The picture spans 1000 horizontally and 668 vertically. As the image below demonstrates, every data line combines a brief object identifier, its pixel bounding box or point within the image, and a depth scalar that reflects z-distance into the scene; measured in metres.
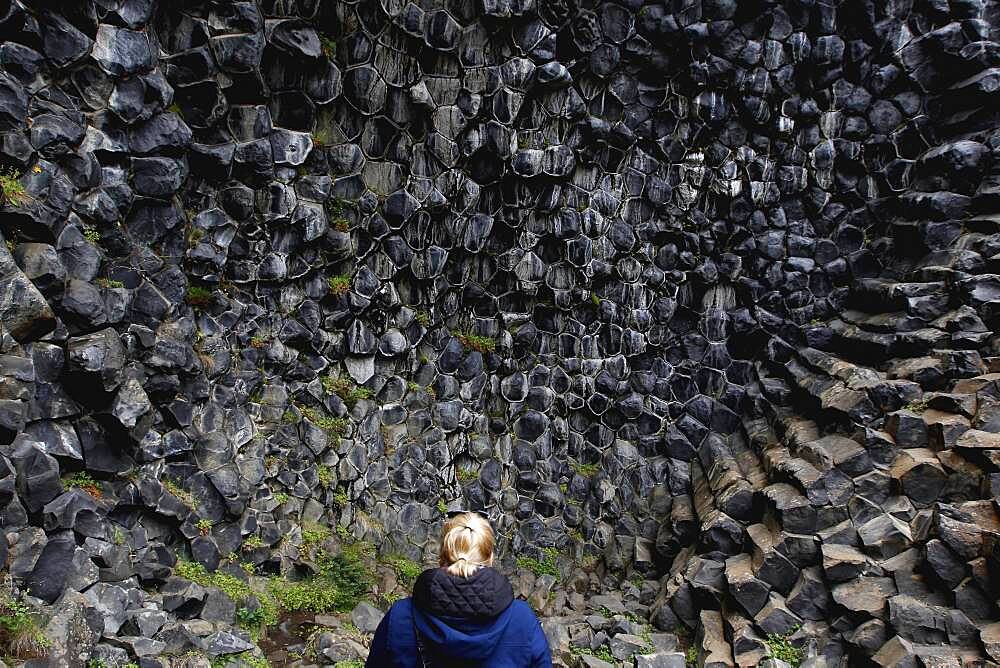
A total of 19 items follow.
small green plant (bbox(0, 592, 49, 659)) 4.87
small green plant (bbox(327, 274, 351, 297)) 8.88
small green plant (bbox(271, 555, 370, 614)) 8.05
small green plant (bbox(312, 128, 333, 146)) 8.73
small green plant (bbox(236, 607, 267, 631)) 7.49
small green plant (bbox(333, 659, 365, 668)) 7.23
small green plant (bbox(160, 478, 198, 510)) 7.32
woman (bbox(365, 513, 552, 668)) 3.16
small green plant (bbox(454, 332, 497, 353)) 9.91
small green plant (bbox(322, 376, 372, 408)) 8.96
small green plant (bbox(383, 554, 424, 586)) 8.97
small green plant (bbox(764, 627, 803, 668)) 7.18
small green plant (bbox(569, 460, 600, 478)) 10.41
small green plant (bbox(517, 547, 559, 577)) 9.91
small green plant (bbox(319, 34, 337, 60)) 8.44
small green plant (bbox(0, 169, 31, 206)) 5.79
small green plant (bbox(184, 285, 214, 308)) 7.69
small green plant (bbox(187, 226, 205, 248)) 7.66
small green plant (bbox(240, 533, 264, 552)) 7.96
